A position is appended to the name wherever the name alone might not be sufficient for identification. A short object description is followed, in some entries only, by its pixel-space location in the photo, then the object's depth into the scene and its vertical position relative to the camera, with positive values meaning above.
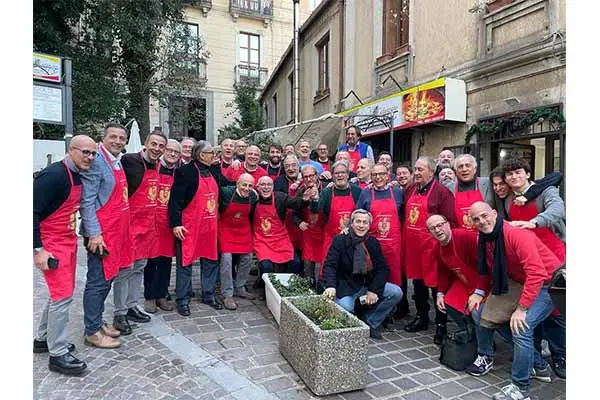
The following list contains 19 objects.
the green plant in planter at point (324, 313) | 3.47 -0.99
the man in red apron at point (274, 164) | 6.39 +0.43
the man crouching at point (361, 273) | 4.42 -0.79
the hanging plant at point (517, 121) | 6.58 +1.20
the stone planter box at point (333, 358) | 3.32 -1.23
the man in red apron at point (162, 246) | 5.02 -0.60
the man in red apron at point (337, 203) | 5.19 -0.10
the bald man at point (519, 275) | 3.29 -0.61
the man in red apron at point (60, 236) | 3.43 -0.34
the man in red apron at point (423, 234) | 4.55 -0.41
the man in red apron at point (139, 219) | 4.57 -0.28
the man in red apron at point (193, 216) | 5.02 -0.25
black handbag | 3.88 -1.35
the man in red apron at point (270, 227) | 5.48 -0.41
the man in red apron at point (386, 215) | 4.80 -0.22
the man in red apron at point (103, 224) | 3.87 -0.27
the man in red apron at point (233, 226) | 5.37 -0.39
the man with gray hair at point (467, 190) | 4.46 +0.06
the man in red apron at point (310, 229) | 5.29 -0.43
